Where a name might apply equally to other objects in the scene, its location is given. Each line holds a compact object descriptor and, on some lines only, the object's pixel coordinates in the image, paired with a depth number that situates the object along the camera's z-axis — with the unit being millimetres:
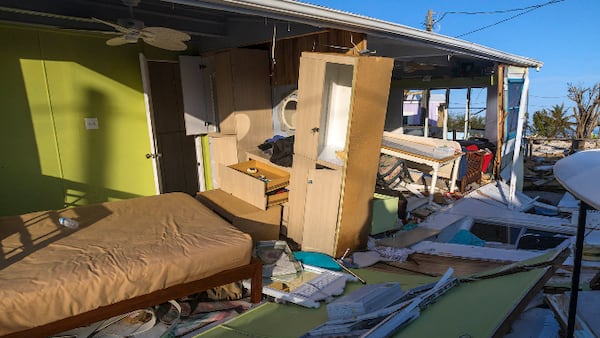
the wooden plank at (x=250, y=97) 5609
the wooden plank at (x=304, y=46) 4223
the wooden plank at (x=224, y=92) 5620
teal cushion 3965
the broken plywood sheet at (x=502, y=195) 6966
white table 6477
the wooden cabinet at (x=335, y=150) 4055
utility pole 17062
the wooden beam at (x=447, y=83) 8547
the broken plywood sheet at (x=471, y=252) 4172
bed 2373
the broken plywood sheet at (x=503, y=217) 5598
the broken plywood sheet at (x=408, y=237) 4957
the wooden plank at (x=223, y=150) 5781
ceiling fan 3727
